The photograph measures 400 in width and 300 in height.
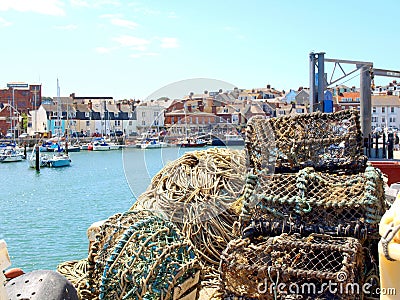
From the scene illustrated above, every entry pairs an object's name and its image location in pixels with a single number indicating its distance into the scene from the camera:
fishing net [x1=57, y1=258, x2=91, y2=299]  3.01
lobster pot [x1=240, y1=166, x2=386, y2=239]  2.65
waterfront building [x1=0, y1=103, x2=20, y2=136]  72.81
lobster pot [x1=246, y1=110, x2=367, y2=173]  3.24
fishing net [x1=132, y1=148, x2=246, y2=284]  4.02
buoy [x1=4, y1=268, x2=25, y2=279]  3.09
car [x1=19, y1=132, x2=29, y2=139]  67.99
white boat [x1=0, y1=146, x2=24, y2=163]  48.69
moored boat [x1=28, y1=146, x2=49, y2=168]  42.81
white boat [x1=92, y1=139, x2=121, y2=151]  62.33
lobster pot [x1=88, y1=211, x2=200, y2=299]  2.63
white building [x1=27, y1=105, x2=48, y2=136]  72.50
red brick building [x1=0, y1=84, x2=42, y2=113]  80.56
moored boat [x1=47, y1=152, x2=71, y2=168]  43.00
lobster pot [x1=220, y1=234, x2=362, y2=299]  2.36
